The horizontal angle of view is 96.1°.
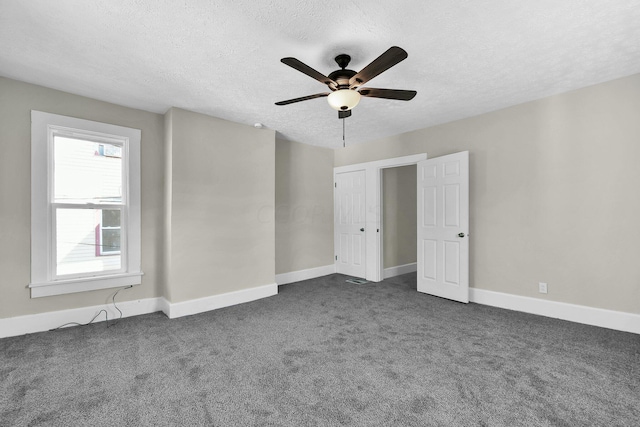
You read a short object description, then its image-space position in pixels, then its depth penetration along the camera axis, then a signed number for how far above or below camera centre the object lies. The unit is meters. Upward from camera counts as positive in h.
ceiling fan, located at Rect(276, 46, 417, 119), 2.30 +1.05
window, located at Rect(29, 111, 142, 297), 2.96 +0.11
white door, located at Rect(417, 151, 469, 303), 3.88 -0.19
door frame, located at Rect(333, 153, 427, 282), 5.11 -0.13
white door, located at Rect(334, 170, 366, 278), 5.36 -0.18
